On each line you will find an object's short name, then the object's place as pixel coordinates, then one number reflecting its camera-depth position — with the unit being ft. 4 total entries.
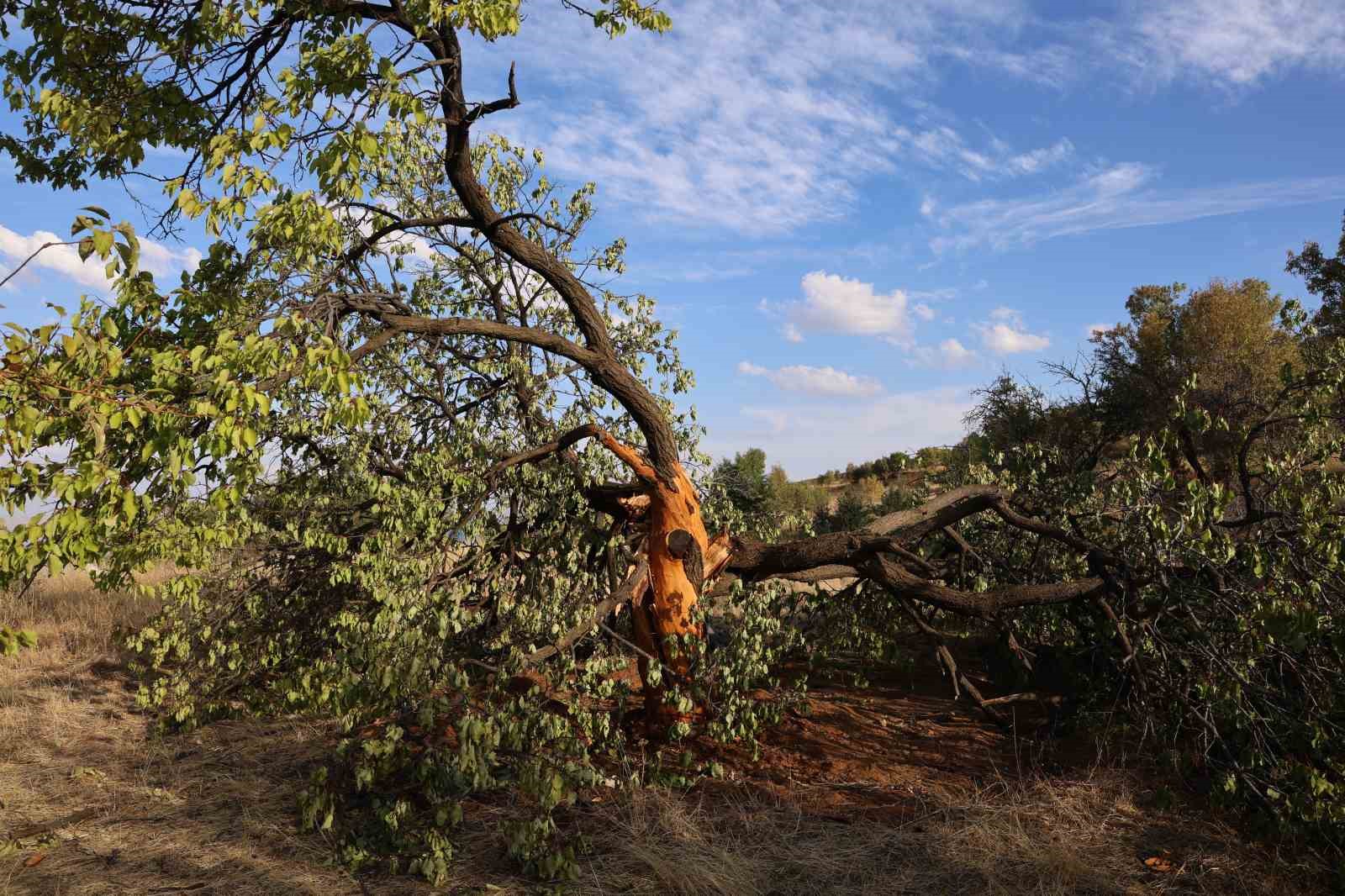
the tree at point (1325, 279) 86.69
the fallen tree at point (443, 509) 14.39
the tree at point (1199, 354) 59.36
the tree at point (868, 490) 91.86
